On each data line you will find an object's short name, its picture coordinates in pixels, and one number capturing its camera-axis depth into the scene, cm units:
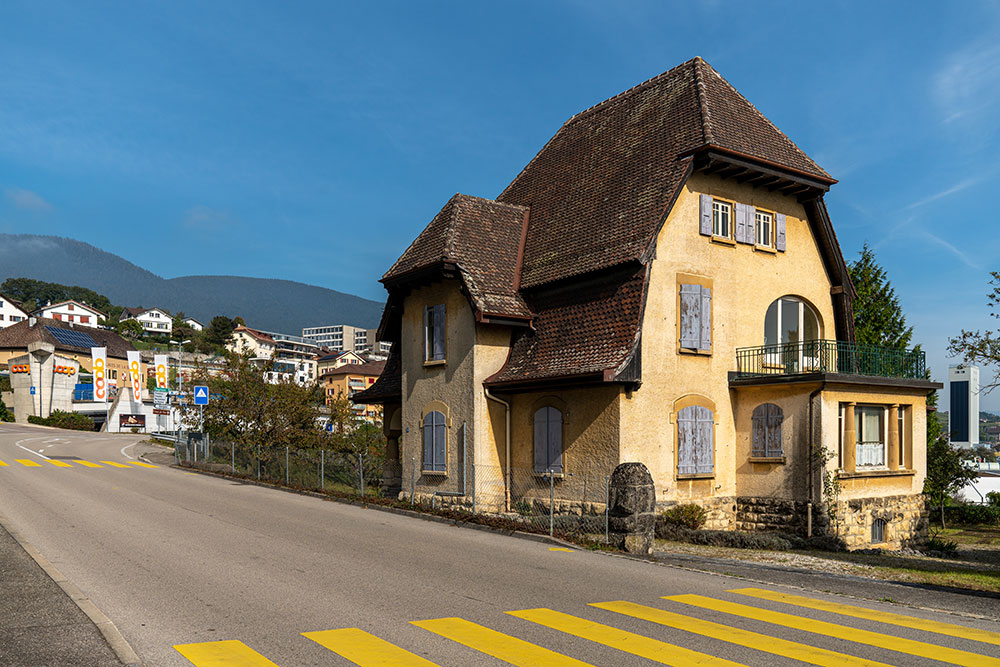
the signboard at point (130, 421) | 7256
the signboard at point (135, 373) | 6862
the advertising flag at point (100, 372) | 7321
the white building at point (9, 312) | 13962
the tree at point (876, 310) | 3603
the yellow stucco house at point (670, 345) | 1978
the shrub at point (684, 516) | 1933
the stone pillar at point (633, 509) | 1501
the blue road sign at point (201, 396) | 3198
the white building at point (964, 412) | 13862
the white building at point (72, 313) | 16012
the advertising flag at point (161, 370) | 5909
